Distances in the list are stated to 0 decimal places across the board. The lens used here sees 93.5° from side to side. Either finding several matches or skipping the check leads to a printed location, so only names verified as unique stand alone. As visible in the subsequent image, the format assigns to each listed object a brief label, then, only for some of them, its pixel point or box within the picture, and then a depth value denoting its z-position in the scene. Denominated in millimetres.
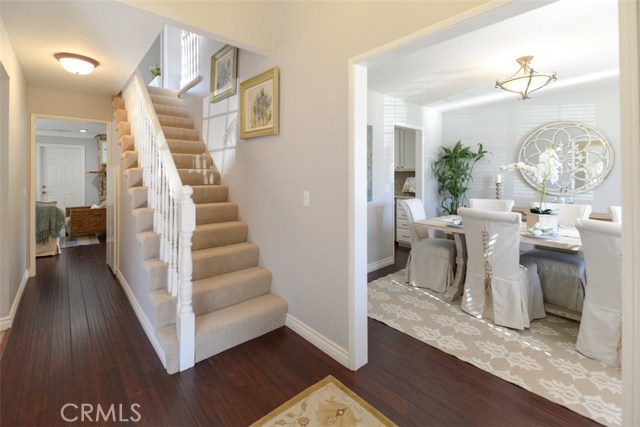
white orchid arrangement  2918
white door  7812
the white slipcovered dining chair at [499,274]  2494
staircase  2188
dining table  2527
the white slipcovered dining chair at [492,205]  3692
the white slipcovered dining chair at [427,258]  3258
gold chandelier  2941
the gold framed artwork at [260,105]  2570
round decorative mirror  4133
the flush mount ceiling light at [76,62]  2988
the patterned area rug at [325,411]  1589
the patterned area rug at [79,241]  5691
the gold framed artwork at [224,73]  3307
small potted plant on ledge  6087
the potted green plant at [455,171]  5188
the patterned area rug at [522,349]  1757
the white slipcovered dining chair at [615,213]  2877
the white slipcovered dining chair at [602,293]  1965
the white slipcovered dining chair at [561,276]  2670
